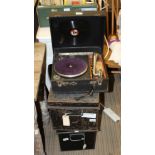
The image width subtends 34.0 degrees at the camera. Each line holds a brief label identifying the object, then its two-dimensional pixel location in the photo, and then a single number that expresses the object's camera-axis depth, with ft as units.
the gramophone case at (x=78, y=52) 4.54
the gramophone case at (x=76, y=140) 5.29
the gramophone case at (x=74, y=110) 4.69
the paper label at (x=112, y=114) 6.44
